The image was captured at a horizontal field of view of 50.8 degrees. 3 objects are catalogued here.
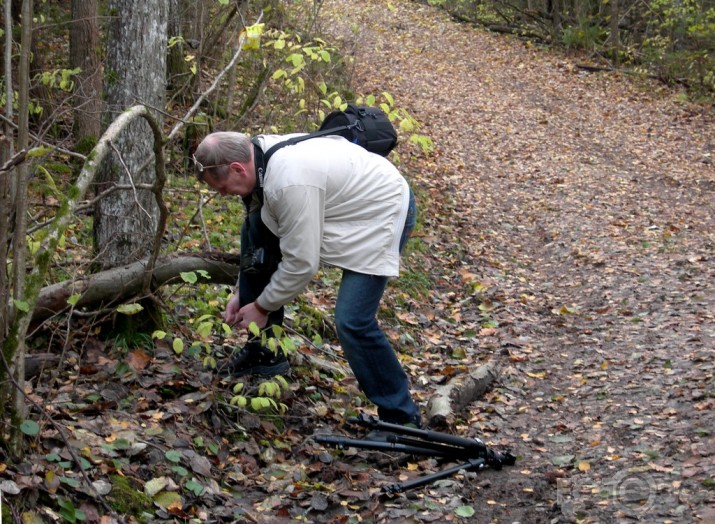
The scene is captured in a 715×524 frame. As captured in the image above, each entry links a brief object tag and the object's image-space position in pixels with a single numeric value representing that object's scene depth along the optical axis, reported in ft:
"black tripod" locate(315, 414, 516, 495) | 14.01
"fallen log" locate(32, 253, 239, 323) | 13.92
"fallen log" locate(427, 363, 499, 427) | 15.90
